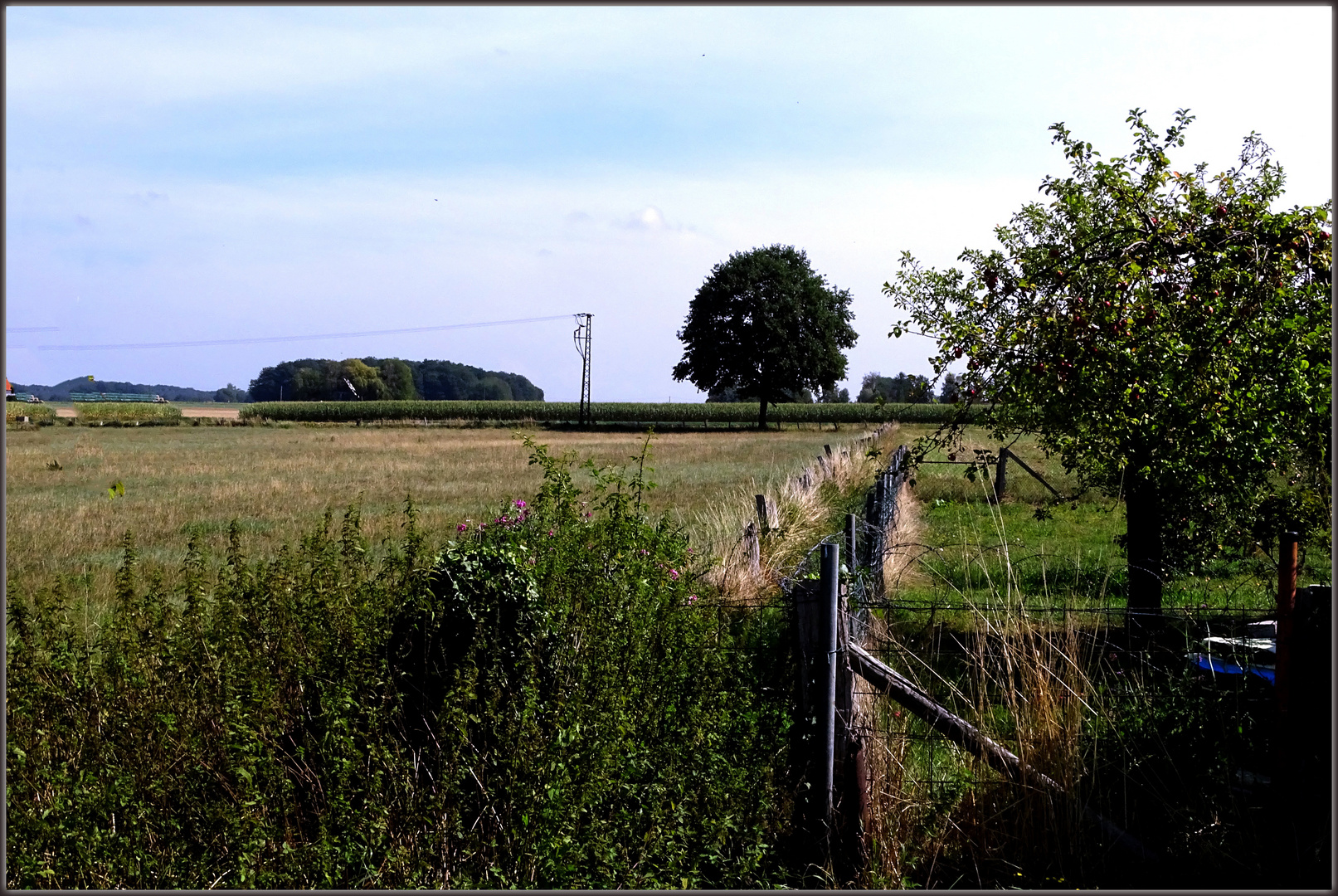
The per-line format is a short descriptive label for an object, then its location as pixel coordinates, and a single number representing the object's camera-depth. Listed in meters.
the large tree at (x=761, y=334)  73.31
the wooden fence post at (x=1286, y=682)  3.69
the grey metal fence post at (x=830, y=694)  4.24
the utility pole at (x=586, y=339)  76.06
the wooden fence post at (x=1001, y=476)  20.04
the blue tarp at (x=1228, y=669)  4.40
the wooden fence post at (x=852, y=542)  6.91
